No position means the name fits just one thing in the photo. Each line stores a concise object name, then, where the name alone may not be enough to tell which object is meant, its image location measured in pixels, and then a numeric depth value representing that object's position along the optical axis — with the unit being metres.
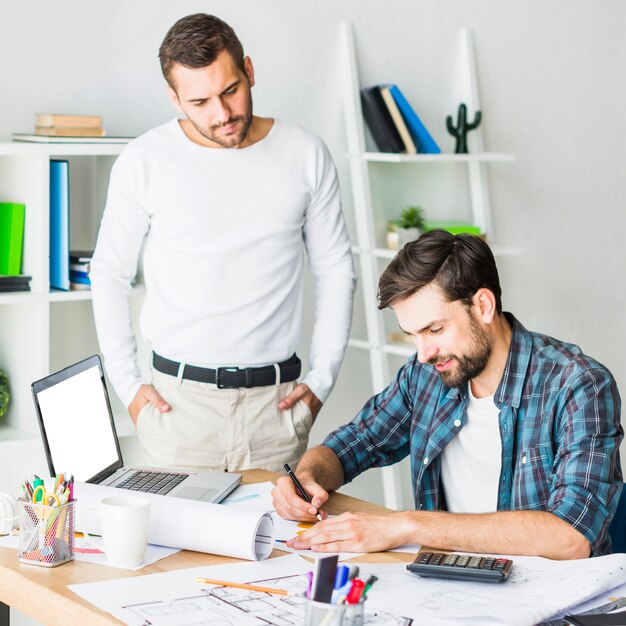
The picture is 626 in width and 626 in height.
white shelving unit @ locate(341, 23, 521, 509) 3.59
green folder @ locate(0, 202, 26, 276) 2.87
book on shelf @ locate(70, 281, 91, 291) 2.97
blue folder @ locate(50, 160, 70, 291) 2.88
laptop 1.88
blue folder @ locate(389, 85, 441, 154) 3.67
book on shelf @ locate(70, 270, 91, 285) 2.96
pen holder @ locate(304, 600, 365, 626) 1.31
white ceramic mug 1.61
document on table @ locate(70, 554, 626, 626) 1.42
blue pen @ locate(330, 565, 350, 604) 1.35
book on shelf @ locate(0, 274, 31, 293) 2.83
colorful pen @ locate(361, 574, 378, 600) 1.35
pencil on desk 1.53
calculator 1.56
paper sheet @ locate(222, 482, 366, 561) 1.75
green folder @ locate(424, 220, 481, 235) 3.68
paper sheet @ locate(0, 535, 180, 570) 1.67
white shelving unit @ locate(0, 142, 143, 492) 2.84
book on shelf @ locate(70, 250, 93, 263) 2.98
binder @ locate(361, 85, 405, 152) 3.66
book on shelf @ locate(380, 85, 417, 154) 3.65
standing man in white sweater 2.55
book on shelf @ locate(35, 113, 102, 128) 2.88
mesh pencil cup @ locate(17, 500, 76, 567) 1.63
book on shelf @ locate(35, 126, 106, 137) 2.88
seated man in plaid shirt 1.76
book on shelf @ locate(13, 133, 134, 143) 2.85
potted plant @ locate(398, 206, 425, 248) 3.70
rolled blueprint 1.68
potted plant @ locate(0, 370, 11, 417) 3.00
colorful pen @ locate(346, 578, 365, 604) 1.33
